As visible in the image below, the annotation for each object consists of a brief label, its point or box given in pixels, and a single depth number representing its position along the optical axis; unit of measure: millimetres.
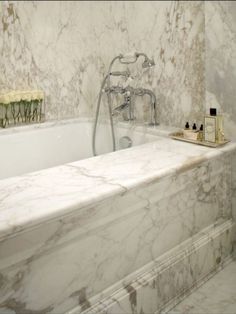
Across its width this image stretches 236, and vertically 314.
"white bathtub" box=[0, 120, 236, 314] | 1158
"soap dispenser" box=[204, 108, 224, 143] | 1812
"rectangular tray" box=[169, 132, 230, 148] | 1802
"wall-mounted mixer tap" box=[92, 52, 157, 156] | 2186
